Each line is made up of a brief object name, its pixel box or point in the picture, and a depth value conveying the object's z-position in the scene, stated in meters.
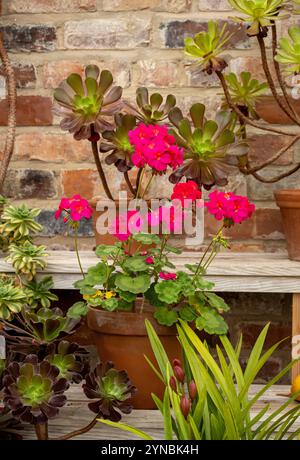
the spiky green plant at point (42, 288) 2.99
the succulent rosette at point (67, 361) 2.80
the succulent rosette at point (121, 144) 3.00
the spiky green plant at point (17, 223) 3.03
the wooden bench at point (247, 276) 2.96
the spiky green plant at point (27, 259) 2.96
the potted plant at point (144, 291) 2.83
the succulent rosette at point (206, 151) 2.96
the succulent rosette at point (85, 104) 2.95
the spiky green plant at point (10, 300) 2.88
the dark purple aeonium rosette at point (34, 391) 2.68
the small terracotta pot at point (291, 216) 3.00
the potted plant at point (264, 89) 2.93
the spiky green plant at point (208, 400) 2.57
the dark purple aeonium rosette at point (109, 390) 2.75
